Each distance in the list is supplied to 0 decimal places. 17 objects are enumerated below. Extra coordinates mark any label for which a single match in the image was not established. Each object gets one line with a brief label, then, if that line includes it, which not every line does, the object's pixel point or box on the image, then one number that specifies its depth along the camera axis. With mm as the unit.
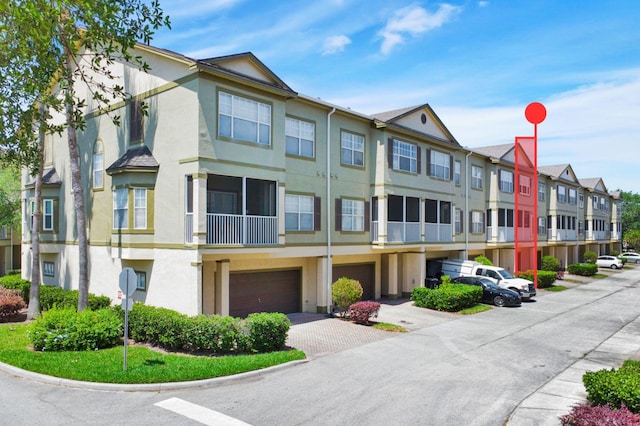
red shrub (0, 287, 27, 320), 18594
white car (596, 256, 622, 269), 52600
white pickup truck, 27781
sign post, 11789
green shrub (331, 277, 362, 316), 20234
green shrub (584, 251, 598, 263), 50625
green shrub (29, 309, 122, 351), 14102
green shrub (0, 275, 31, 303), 22844
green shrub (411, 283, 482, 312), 23422
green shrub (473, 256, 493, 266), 30953
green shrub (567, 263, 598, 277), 44156
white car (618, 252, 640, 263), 64562
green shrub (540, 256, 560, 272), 41500
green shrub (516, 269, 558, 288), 33716
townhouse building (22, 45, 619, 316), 16828
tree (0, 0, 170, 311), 13438
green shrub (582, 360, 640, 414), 8875
